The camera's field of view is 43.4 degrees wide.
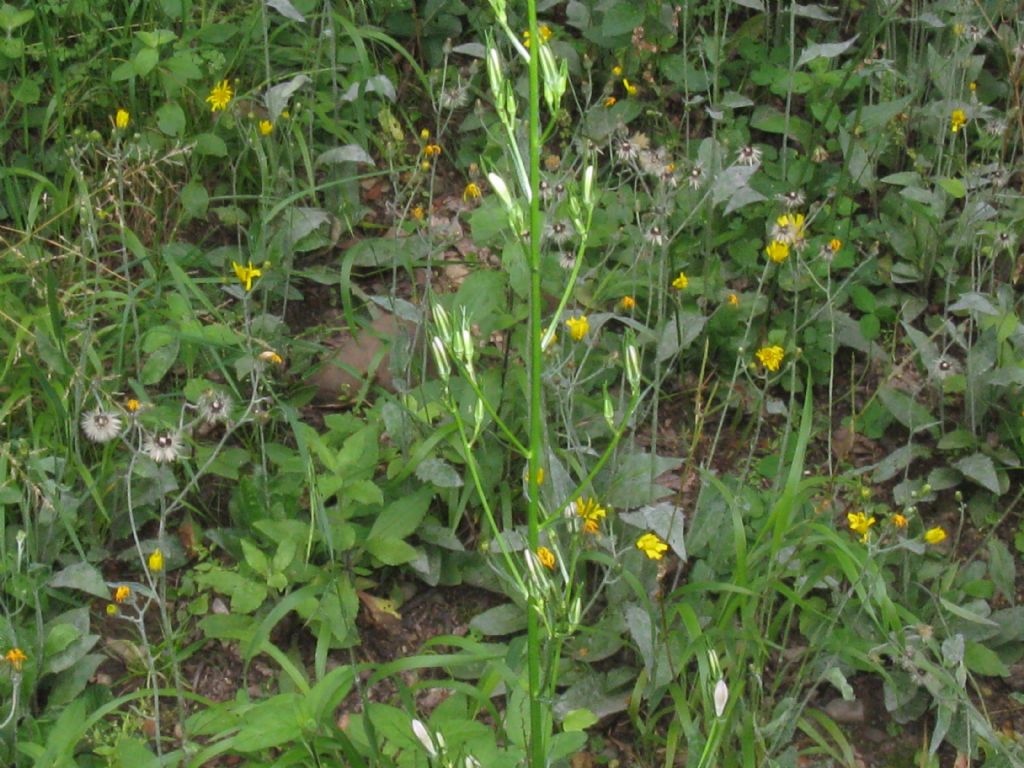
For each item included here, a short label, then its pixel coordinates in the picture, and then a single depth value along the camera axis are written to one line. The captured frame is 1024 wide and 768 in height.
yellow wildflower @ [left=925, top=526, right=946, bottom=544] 2.62
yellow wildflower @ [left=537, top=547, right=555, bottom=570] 2.43
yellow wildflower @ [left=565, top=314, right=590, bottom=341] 2.68
